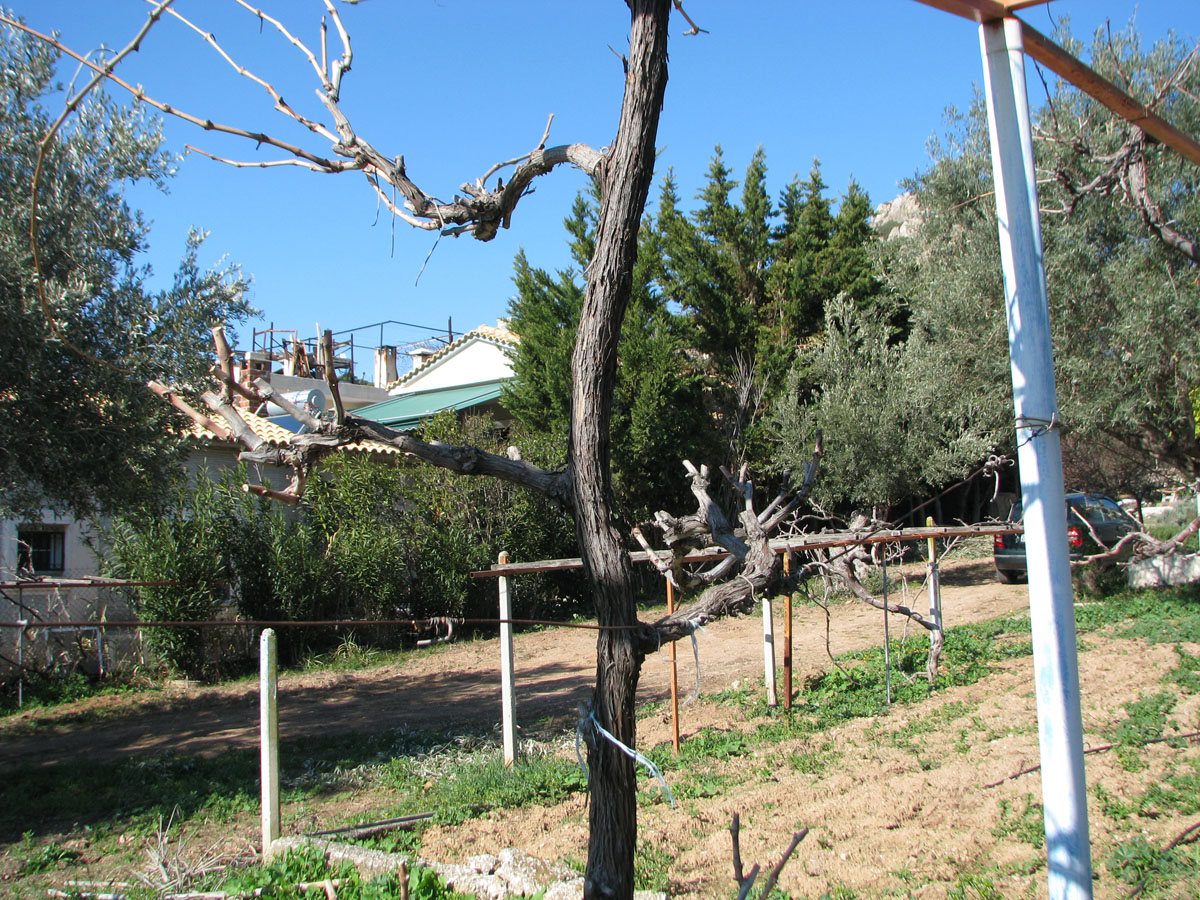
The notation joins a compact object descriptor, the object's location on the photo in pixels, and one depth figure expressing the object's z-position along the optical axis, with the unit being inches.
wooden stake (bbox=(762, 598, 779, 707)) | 350.3
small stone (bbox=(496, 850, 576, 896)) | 175.0
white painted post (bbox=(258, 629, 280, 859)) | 214.5
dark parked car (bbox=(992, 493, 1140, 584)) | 554.3
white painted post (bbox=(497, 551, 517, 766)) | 296.5
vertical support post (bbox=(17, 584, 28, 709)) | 405.7
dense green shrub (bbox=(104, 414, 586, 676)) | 460.1
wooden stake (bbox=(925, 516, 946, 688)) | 367.9
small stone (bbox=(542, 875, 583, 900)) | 163.9
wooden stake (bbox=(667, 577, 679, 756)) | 286.9
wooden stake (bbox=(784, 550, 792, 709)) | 336.8
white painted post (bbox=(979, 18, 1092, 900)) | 102.9
